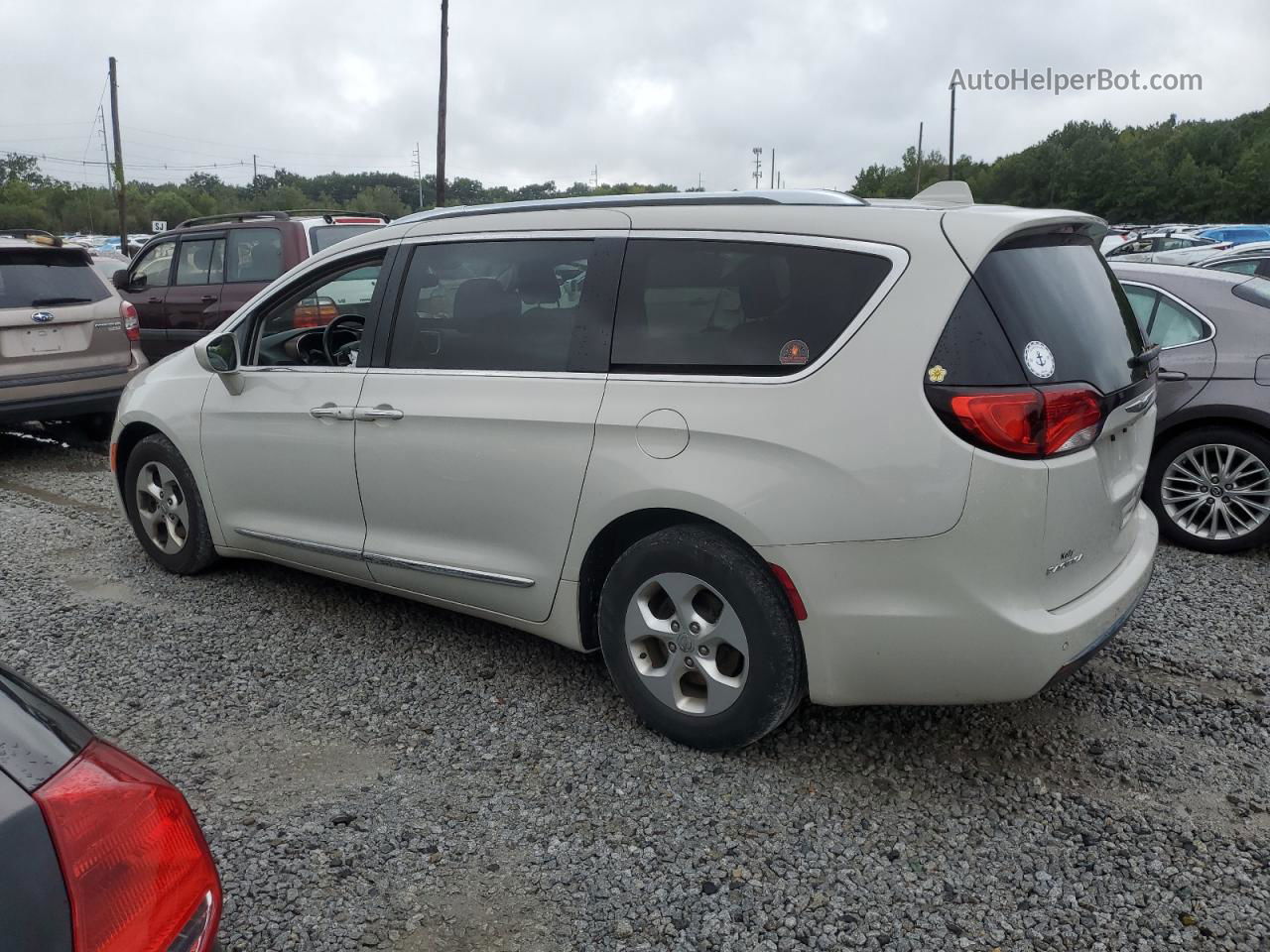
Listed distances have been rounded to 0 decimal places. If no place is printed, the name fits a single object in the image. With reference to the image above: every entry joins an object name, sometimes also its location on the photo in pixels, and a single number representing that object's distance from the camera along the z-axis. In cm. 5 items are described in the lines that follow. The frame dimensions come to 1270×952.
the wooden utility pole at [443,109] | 2505
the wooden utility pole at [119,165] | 3416
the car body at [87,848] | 134
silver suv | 759
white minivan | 280
